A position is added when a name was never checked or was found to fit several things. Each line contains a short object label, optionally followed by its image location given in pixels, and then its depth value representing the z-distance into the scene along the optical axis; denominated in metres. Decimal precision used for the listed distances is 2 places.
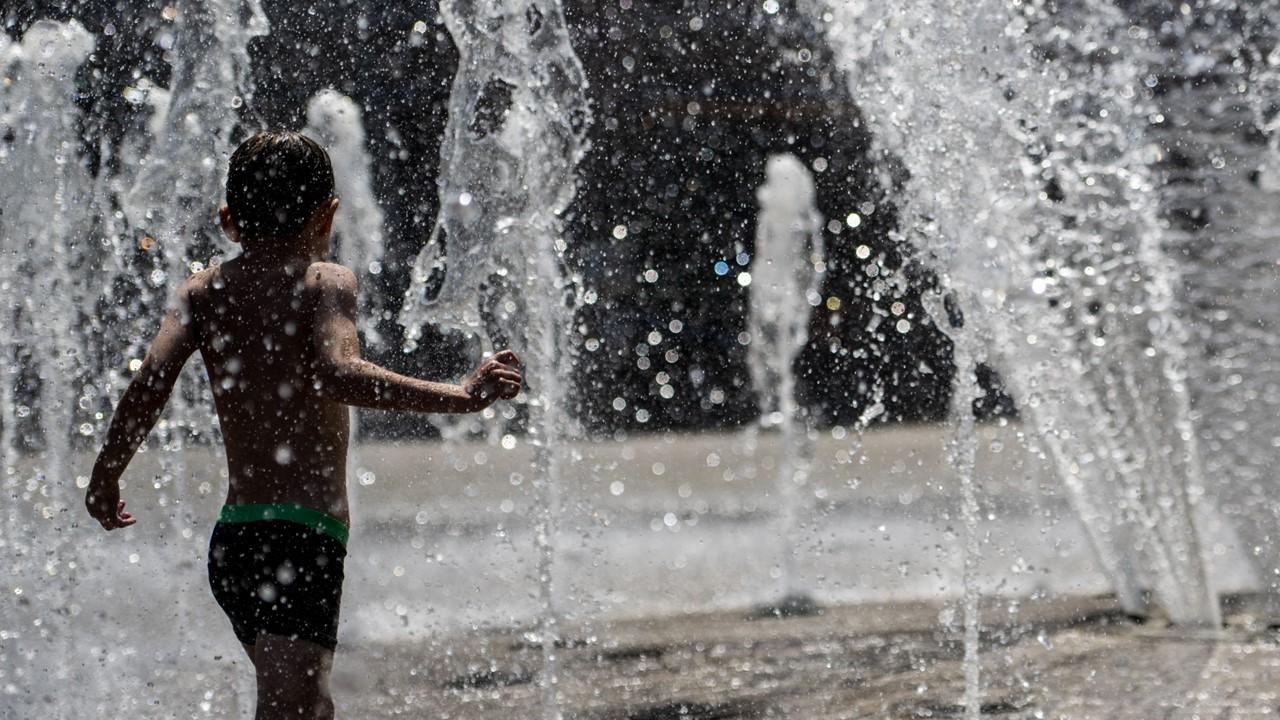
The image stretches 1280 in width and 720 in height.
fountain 7.89
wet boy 4.29
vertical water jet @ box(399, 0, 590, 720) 8.95
